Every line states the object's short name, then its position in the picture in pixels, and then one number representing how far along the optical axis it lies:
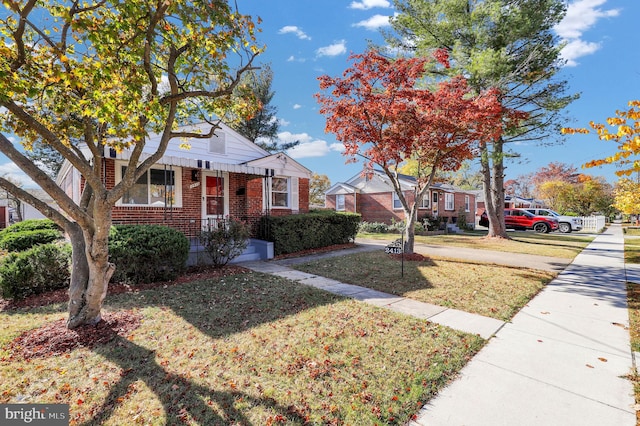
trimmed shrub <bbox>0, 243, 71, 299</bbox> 5.42
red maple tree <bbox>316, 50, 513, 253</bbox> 8.82
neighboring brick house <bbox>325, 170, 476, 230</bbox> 23.23
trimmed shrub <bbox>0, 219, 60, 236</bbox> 10.99
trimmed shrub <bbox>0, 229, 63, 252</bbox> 9.04
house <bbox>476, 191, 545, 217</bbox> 38.25
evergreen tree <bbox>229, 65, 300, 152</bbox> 26.55
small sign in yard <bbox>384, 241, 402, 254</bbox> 10.61
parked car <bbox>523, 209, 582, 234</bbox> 22.25
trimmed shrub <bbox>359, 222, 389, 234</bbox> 21.52
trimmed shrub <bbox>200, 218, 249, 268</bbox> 7.92
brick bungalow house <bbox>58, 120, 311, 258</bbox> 9.55
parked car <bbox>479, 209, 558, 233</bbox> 22.23
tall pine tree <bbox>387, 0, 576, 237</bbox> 12.71
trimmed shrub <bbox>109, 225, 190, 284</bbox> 6.29
